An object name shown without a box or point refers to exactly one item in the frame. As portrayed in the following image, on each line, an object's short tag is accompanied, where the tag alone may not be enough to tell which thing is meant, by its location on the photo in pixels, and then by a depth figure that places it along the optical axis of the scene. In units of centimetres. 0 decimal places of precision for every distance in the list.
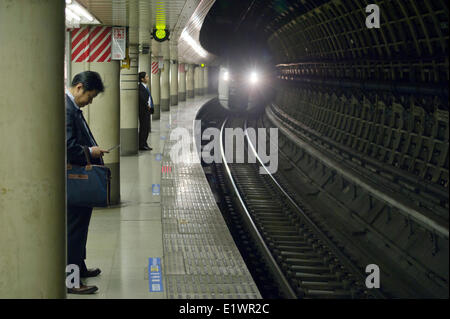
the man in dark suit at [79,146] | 555
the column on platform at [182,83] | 4797
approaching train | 2845
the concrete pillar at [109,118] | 957
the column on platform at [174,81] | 3919
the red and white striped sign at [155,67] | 2812
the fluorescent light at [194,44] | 2122
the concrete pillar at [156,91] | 2781
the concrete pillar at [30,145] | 397
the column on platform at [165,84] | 3350
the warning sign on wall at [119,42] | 956
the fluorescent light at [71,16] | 846
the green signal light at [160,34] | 1380
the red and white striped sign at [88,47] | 948
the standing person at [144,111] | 1659
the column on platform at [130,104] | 1532
